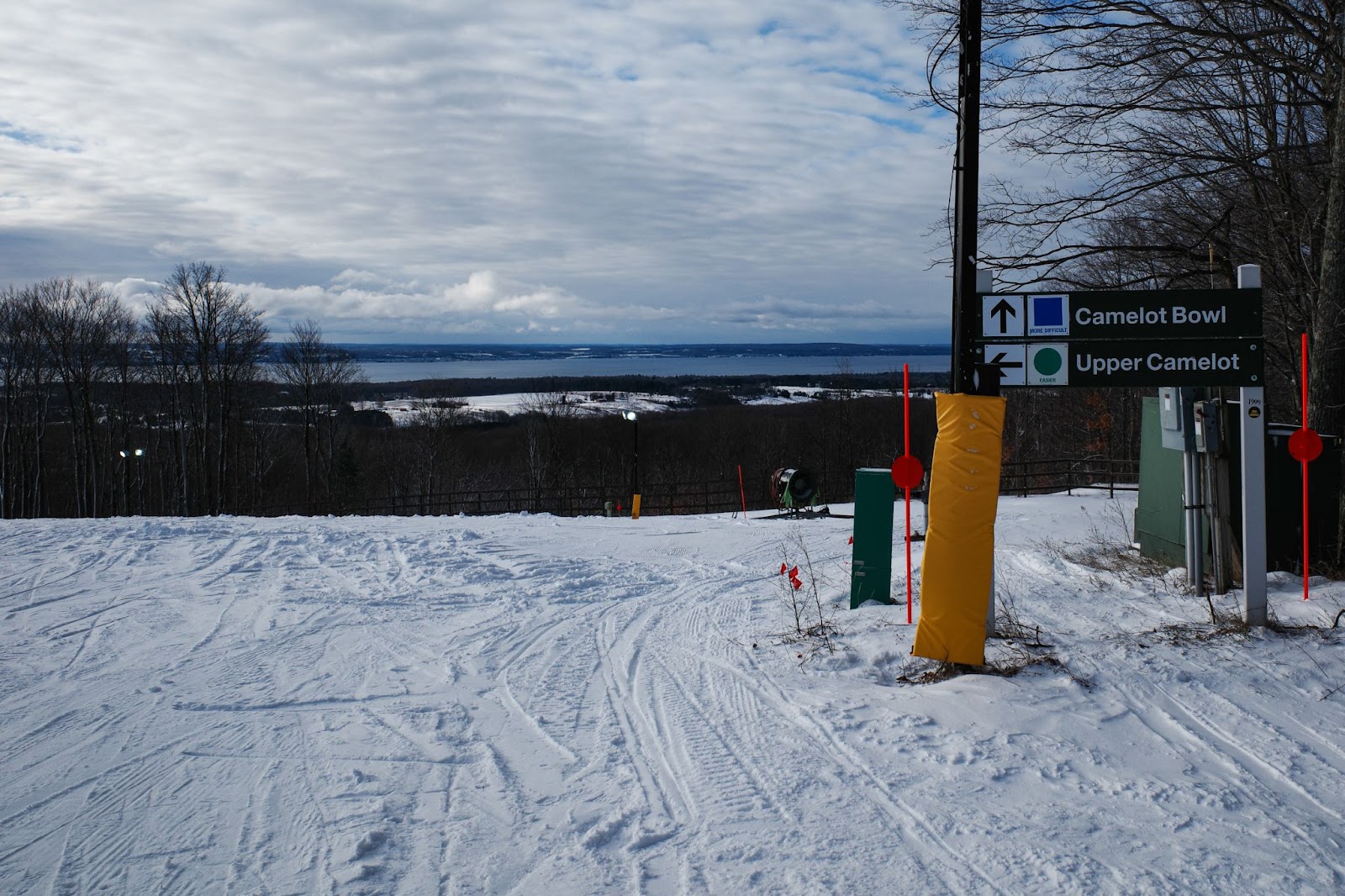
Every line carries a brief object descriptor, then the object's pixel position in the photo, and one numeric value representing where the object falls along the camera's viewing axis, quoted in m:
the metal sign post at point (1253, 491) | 7.18
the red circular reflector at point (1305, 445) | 8.19
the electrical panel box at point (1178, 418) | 8.59
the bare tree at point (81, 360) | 47.31
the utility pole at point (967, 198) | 6.73
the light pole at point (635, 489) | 24.03
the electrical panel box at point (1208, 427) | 8.39
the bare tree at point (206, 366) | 48.88
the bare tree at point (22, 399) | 46.03
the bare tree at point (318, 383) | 60.84
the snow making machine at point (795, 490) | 28.59
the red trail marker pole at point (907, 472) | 8.20
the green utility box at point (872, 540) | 9.30
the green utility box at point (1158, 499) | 10.45
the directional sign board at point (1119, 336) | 7.01
